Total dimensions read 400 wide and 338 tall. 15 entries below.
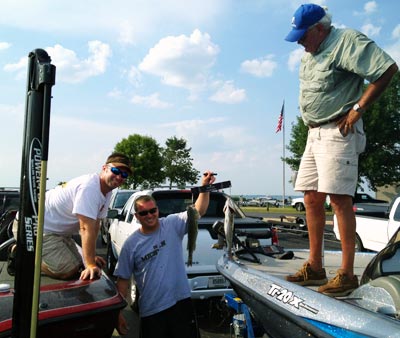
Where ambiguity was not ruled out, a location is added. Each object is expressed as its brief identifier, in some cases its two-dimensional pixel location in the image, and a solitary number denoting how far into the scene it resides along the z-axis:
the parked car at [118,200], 12.30
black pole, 2.11
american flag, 30.73
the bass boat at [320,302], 1.93
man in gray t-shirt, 3.42
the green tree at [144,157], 49.53
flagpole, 34.11
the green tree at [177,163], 47.72
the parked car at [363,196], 16.56
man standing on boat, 2.90
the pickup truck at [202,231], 5.14
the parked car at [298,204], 32.97
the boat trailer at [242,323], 3.27
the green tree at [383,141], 28.31
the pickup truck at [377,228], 9.32
